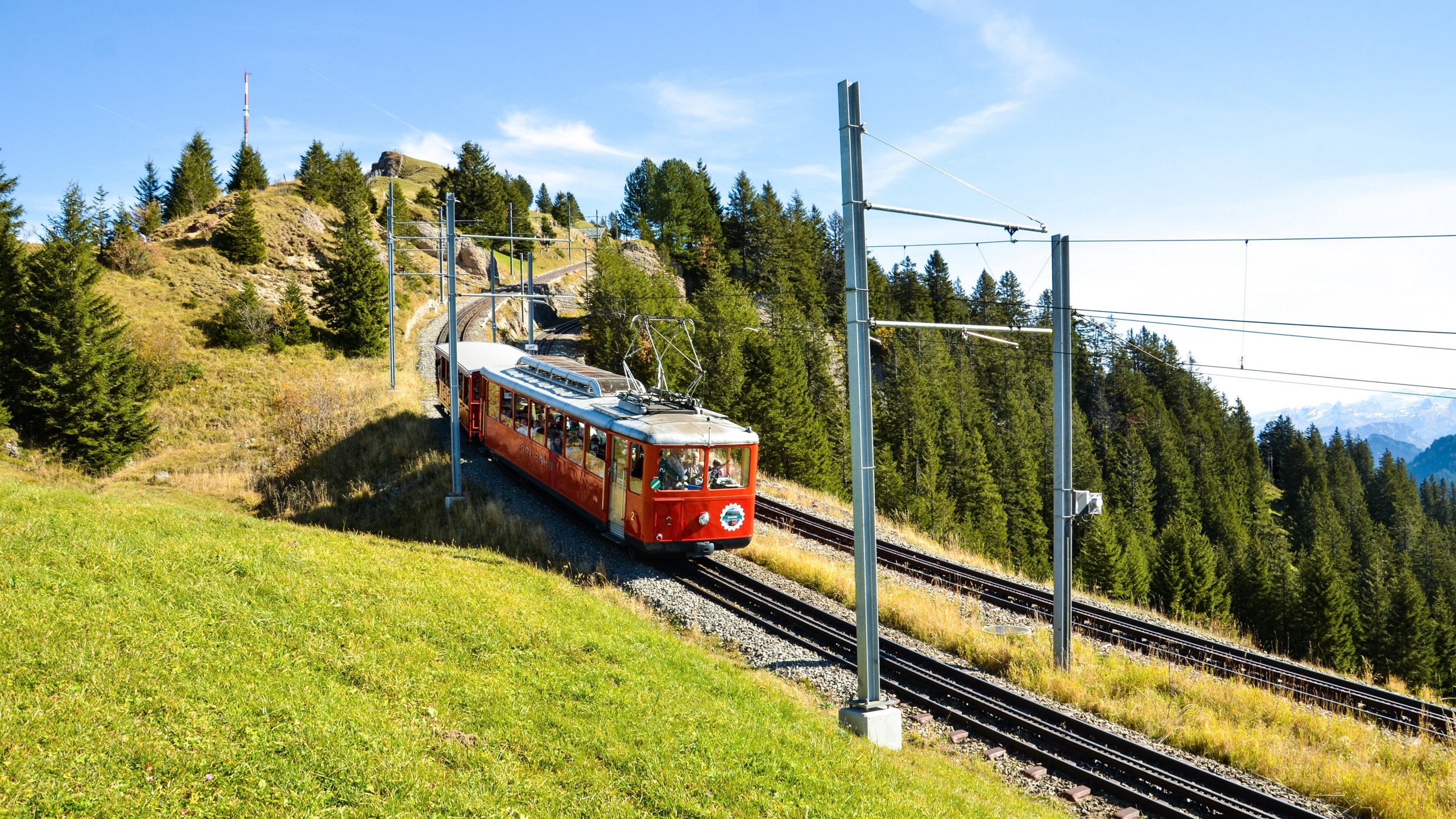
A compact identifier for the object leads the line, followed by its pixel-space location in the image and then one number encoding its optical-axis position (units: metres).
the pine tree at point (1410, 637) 46.00
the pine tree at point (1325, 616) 44.94
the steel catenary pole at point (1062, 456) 11.84
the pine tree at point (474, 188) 67.75
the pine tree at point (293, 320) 36.88
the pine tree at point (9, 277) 24.53
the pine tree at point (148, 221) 43.78
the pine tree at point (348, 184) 56.41
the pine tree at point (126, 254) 37.97
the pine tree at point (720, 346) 40.47
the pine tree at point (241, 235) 42.28
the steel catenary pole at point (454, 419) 18.67
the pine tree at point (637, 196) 84.88
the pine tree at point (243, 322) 35.06
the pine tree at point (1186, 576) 45.88
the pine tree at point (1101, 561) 42.69
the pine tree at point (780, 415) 41.69
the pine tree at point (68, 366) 24.33
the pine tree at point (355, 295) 37.81
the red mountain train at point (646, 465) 14.38
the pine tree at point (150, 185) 68.38
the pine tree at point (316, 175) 55.19
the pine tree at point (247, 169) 56.34
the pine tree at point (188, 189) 51.00
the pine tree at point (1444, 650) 46.84
